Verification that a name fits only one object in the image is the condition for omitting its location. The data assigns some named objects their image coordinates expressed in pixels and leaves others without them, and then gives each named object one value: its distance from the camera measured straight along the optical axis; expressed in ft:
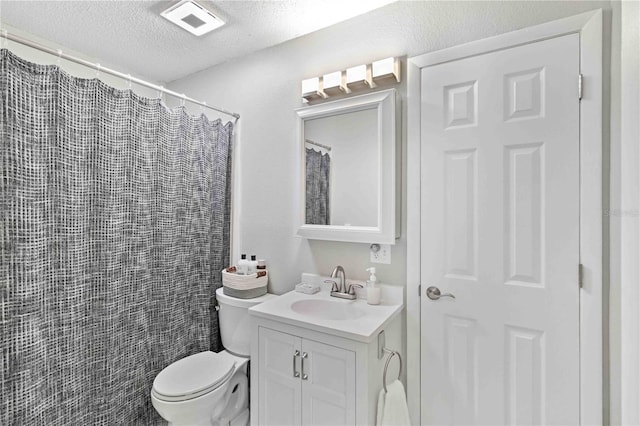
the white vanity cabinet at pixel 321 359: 4.37
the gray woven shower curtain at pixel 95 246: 4.34
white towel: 4.44
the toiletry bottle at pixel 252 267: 6.83
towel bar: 4.62
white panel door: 4.29
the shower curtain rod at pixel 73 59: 4.10
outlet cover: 5.64
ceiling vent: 5.76
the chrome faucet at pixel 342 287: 5.81
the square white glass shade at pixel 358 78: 5.64
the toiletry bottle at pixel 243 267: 6.81
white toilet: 5.12
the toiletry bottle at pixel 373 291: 5.43
